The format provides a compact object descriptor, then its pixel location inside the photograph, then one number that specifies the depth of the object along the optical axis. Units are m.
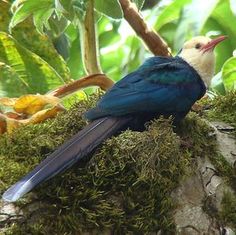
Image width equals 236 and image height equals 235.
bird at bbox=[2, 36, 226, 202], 4.68
